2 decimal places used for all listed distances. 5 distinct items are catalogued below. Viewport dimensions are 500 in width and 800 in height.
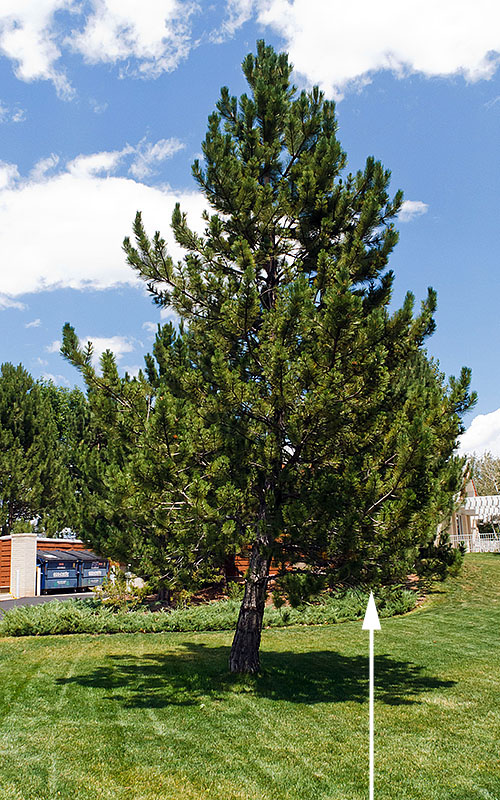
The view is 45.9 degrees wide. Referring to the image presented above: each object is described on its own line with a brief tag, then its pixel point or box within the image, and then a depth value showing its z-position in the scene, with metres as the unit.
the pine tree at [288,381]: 7.42
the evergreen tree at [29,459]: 27.75
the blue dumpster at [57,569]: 22.84
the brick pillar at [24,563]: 22.38
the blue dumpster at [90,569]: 24.42
